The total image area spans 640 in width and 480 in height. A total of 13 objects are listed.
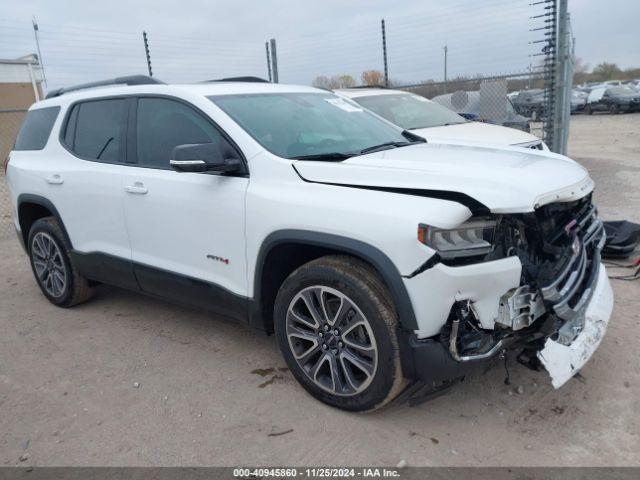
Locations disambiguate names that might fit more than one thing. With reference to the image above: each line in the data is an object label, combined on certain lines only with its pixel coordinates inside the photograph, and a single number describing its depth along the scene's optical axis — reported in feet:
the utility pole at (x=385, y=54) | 38.13
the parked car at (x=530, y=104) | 36.05
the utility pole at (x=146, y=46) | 35.73
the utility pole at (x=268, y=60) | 37.22
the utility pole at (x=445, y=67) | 35.51
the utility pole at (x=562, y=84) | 27.30
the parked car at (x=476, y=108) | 37.17
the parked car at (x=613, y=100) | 90.43
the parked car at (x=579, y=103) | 101.50
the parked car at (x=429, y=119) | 22.16
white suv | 8.82
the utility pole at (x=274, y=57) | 36.78
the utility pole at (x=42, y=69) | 62.22
